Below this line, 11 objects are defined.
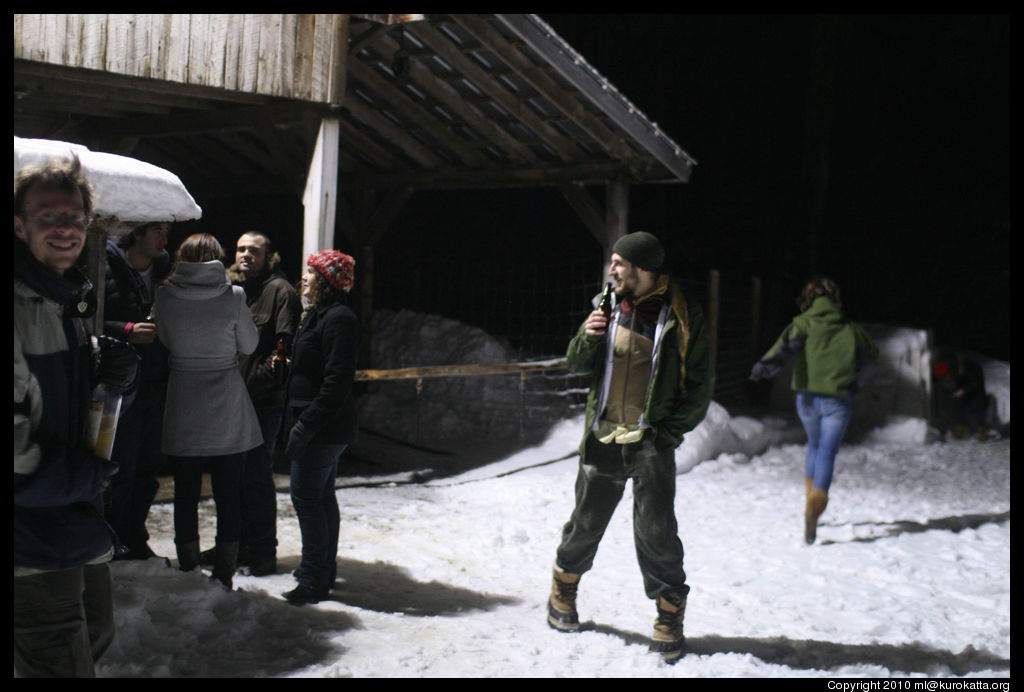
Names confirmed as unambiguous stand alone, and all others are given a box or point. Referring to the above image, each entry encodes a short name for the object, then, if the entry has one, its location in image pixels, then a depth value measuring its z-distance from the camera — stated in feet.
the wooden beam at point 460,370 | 25.46
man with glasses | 7.66
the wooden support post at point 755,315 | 43.88
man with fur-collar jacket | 15.92
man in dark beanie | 13.42
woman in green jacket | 20.80
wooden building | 21.12
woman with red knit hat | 14.25
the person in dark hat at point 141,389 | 14.69
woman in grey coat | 14.12
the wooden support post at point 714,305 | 38.91
